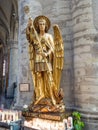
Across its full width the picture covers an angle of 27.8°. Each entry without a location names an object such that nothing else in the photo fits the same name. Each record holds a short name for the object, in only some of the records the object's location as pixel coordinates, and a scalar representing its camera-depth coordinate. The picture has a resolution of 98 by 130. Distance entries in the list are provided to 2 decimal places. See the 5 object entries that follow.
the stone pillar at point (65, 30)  5.29
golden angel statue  4.25
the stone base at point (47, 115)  3.94
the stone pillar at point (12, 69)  13.48
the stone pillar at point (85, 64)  4.37
